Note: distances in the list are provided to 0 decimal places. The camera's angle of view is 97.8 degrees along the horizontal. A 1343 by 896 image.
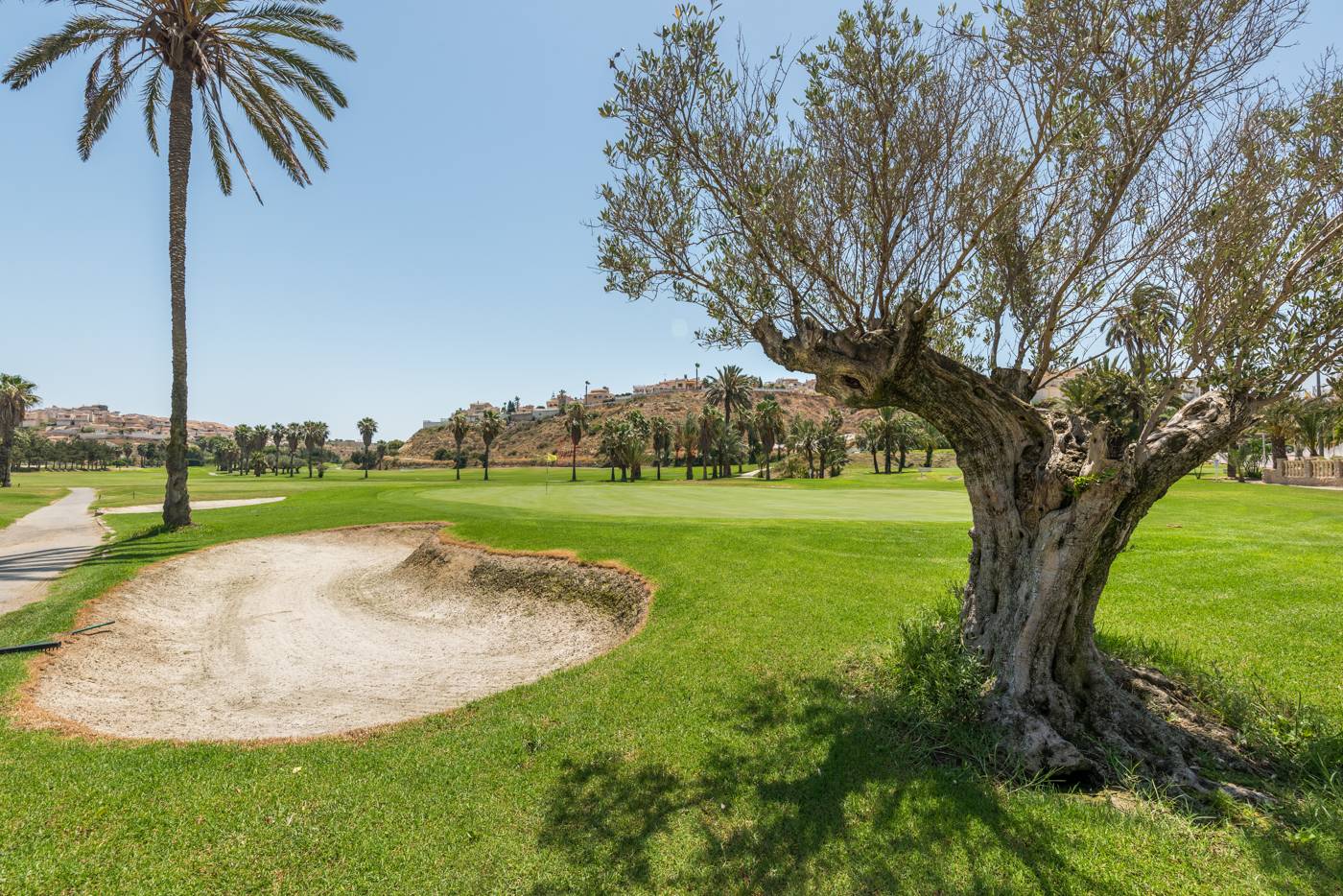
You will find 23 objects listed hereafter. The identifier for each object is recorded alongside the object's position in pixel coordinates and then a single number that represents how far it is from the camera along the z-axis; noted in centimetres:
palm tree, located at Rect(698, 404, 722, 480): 8425
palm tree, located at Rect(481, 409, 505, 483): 9012
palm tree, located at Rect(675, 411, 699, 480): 8525
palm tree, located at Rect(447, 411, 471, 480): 9125
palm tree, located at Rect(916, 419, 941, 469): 8845
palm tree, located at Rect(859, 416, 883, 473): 8356
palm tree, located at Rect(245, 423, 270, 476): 12875
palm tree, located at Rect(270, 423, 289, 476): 12738
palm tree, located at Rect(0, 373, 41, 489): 6512
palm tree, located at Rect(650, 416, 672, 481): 9313
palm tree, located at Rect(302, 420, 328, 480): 11794
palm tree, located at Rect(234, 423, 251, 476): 12962
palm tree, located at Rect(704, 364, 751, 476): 8819
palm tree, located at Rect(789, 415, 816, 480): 8262
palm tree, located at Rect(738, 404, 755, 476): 8875
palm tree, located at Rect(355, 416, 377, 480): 12988
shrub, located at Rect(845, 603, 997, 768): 678
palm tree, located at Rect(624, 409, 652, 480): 8300
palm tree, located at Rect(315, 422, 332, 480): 12424
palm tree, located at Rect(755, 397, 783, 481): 8456
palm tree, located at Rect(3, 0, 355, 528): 2003
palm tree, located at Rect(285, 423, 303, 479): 12100
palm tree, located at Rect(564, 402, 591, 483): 9085
